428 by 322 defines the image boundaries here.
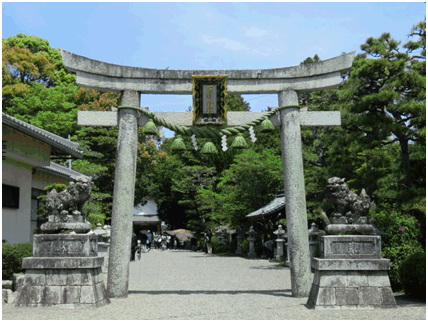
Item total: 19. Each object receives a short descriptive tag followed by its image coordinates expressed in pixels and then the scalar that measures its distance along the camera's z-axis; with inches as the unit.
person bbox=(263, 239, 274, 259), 960.4
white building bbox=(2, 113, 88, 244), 607.9
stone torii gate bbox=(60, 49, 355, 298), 386.6
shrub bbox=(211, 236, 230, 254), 1316.3
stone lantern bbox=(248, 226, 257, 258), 1064.2
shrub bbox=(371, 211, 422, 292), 410.0
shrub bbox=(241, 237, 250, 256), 1123.1
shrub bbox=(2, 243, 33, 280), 417.1
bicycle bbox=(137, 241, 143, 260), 1034.4
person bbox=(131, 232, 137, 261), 920.6
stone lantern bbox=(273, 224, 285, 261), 892.6
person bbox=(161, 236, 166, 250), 1691.7
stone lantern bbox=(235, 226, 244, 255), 1184.2
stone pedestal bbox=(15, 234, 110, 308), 321.4
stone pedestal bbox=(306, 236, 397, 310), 316.2
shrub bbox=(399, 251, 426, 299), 354.1
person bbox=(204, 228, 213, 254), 1373.0
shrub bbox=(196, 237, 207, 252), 1465.1
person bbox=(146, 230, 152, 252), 1564.1
